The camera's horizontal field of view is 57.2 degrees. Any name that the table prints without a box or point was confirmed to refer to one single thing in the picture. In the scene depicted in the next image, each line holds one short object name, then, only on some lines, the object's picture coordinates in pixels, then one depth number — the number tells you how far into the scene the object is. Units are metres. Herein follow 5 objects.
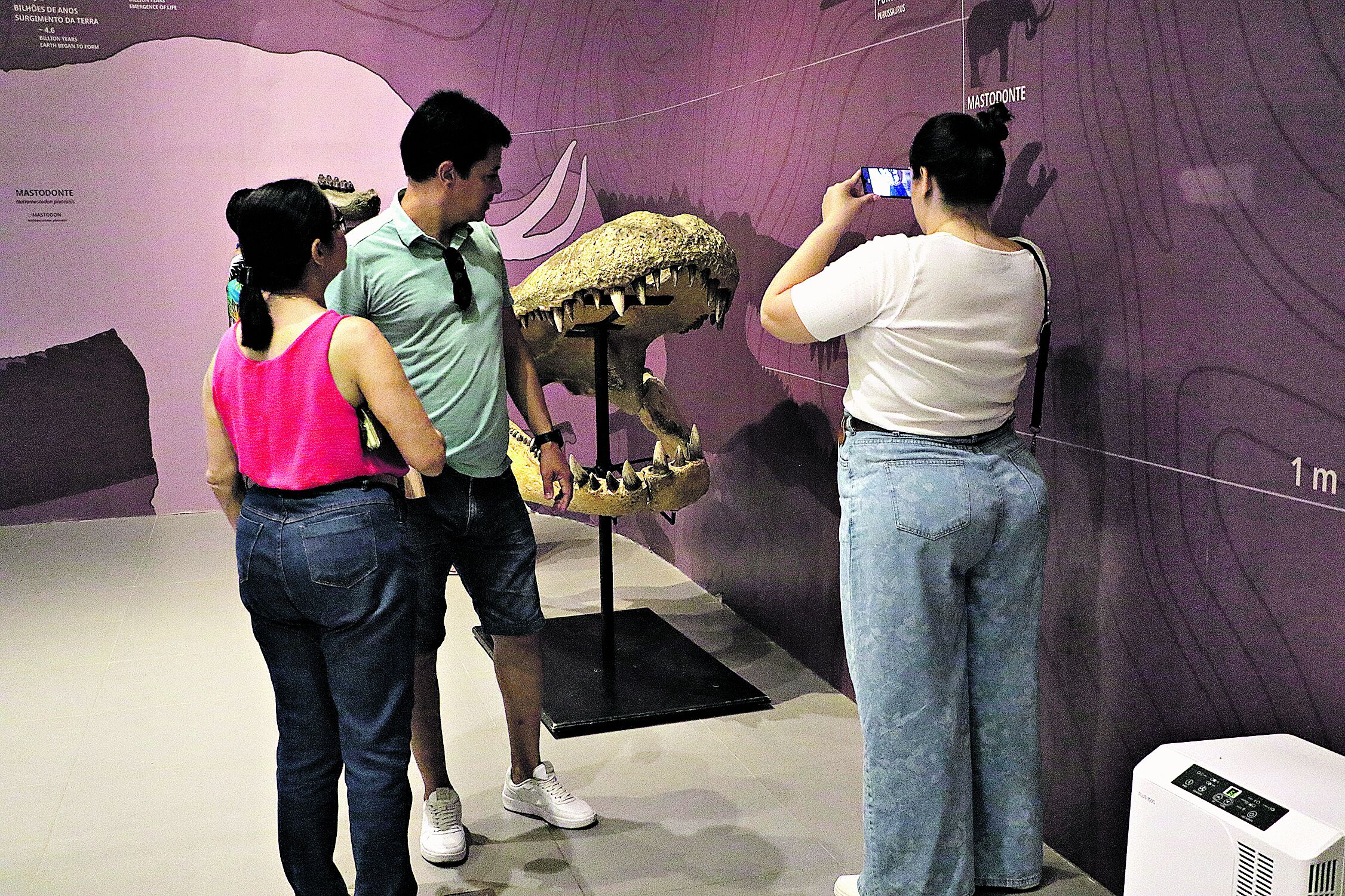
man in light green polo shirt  2.54
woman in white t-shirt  2.23
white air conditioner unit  1.65
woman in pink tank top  1.96
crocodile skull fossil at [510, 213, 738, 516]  3.31
